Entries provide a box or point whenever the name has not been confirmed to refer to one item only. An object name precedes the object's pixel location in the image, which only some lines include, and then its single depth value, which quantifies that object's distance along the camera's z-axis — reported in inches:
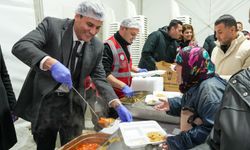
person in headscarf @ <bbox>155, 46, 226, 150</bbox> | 45.4
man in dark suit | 59.8
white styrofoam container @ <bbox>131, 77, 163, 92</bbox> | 100.2
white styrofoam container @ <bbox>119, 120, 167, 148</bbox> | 48.9
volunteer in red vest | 92.8
